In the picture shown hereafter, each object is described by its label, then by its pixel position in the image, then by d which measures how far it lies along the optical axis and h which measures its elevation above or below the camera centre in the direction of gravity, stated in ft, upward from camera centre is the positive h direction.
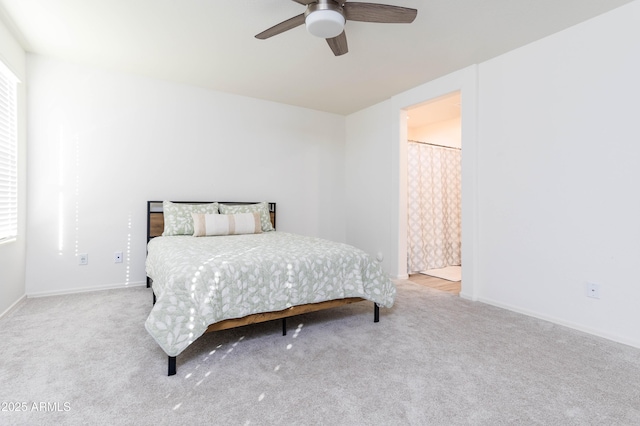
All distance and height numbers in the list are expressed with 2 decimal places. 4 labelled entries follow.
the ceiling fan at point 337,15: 6.27 +4.00
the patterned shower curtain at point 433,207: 14.48 +0.27
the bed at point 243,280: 5.79 -1.49
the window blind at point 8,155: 8.57 +1.53
